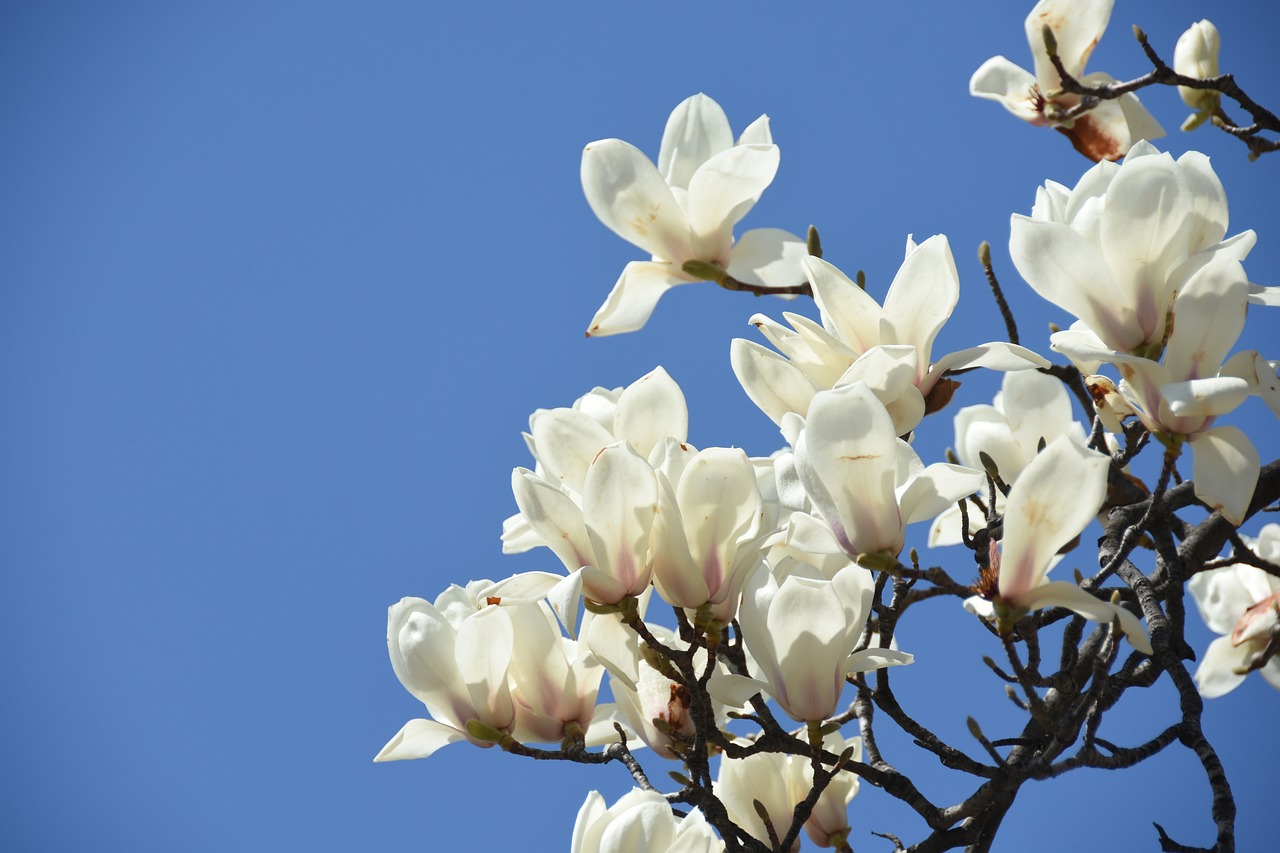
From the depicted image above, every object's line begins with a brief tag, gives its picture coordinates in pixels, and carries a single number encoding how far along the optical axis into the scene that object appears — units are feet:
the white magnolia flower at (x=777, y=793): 11.64
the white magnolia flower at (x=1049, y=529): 10.93
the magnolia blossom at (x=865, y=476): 11.01
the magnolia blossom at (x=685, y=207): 11.72
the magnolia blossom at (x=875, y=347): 11.24
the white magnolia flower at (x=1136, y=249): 11.12
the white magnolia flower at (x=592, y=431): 11.36
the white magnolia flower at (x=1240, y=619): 12.16
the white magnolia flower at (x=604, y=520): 11.17
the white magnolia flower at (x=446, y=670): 11.43
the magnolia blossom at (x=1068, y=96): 12.31
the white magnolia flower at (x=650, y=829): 11.26
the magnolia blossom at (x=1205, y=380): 11.06
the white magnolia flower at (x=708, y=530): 11.22
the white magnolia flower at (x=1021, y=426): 12.16
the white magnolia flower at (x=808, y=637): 11.15
